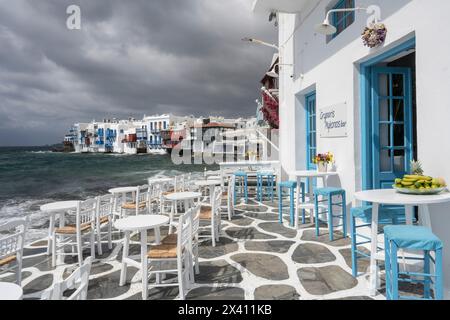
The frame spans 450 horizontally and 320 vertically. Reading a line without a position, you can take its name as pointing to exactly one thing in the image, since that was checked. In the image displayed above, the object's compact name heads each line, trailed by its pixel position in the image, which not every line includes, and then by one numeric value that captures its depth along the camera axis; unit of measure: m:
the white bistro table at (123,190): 6.12
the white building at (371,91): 3.03
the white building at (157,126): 57.84
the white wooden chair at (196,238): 3.38
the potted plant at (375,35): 3.81
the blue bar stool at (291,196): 5.69
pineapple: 3.18
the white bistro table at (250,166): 10.03
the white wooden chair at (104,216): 4.48
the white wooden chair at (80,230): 4.06
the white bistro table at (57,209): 4.34
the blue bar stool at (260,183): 8.28
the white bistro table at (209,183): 6.96
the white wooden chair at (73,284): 1.46
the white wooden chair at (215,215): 4.73
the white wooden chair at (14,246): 3.02
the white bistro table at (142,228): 3.04
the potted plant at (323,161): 5.30
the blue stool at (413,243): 2.16
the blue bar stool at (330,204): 4.64
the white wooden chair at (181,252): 2.96
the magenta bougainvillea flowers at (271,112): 13.97
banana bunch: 2.85
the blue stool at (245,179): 8.34
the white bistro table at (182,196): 4.95
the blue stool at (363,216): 3.29
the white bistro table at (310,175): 5.14
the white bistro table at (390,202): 2.65
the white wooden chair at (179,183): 7.21
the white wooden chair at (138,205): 5.71
